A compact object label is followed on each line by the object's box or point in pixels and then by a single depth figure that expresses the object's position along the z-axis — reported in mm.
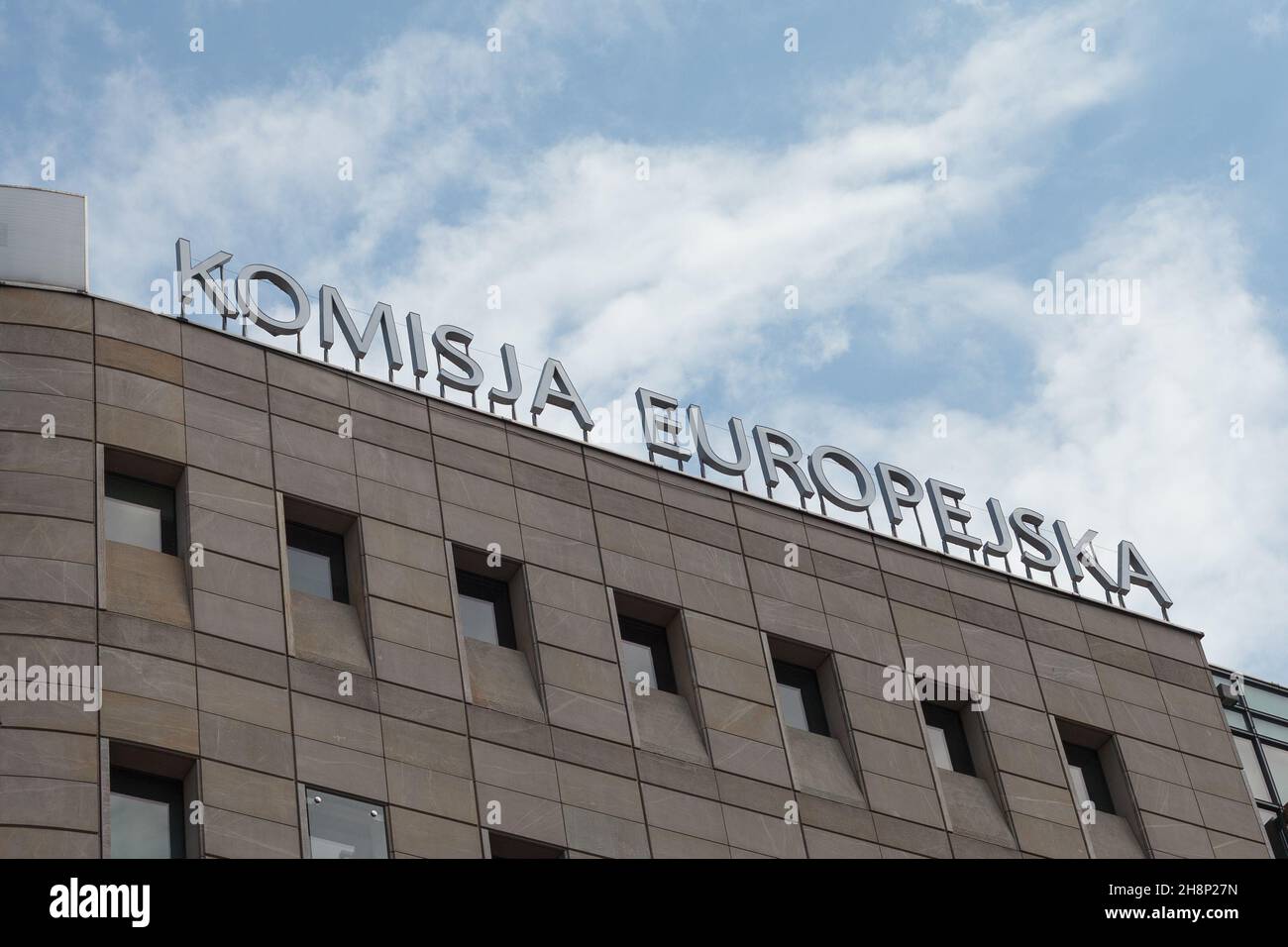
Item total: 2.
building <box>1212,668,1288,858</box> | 52000
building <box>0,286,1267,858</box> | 34281
